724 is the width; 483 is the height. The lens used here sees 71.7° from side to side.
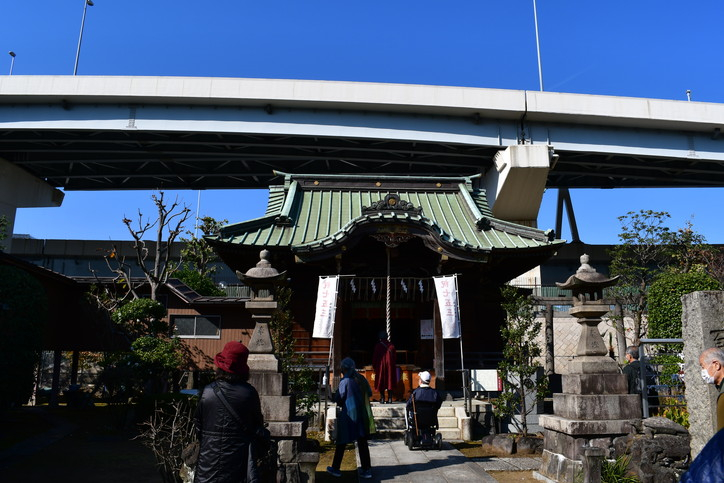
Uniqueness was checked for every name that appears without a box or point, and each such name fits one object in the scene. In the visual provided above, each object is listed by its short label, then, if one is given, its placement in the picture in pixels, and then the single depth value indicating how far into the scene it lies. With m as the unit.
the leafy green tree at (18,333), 12.58
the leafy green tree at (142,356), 15.95
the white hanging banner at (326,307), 13.17
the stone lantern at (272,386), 7.23
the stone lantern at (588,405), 7.89
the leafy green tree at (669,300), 13.94
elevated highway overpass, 24.20
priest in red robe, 12.70
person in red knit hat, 4.46
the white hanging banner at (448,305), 13.16
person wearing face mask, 4.27
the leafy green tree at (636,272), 22.69
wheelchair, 9.66
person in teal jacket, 7.98
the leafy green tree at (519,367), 11.33
